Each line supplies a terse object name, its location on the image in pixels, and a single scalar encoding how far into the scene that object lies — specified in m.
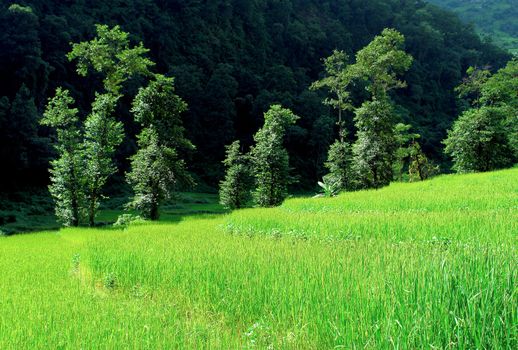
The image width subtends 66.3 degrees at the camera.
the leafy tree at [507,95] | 48.22
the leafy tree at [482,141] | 44.28
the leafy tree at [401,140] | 46.78
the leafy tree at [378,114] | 42.31
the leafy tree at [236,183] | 52.75
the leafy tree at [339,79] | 49.72
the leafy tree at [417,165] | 55.03
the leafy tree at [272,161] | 46.47
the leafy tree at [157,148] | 33.25
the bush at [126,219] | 33.51
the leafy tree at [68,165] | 36.34
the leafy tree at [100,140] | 34.84
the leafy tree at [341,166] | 49.28
